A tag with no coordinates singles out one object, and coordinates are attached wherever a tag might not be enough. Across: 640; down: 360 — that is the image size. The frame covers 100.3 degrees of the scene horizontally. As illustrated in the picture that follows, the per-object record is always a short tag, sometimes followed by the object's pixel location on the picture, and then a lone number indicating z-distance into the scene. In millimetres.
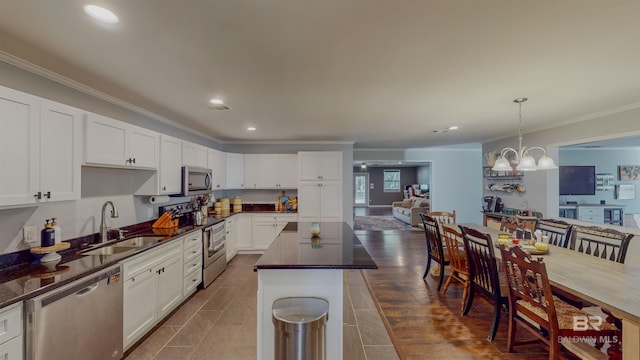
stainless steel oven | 3697
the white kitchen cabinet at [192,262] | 3248
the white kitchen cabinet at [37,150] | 1666
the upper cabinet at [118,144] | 2292
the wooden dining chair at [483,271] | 2477
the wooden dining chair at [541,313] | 1839
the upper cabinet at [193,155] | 3855
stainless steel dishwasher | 1531
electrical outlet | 2041
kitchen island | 2006
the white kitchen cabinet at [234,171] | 5445
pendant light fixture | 2854
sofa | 8453
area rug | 8383
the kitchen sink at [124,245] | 2459
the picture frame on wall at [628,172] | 6328
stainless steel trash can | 1637
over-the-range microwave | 3717
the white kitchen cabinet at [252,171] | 5648
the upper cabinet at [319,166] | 5426
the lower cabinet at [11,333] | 1381
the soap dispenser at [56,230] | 2073
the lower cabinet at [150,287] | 2268
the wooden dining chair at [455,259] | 3234
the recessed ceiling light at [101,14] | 1361
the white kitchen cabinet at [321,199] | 5410
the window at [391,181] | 14367
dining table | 1479
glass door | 14430
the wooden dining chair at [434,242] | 3632
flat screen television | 5863
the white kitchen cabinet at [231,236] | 4693
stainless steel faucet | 2676
